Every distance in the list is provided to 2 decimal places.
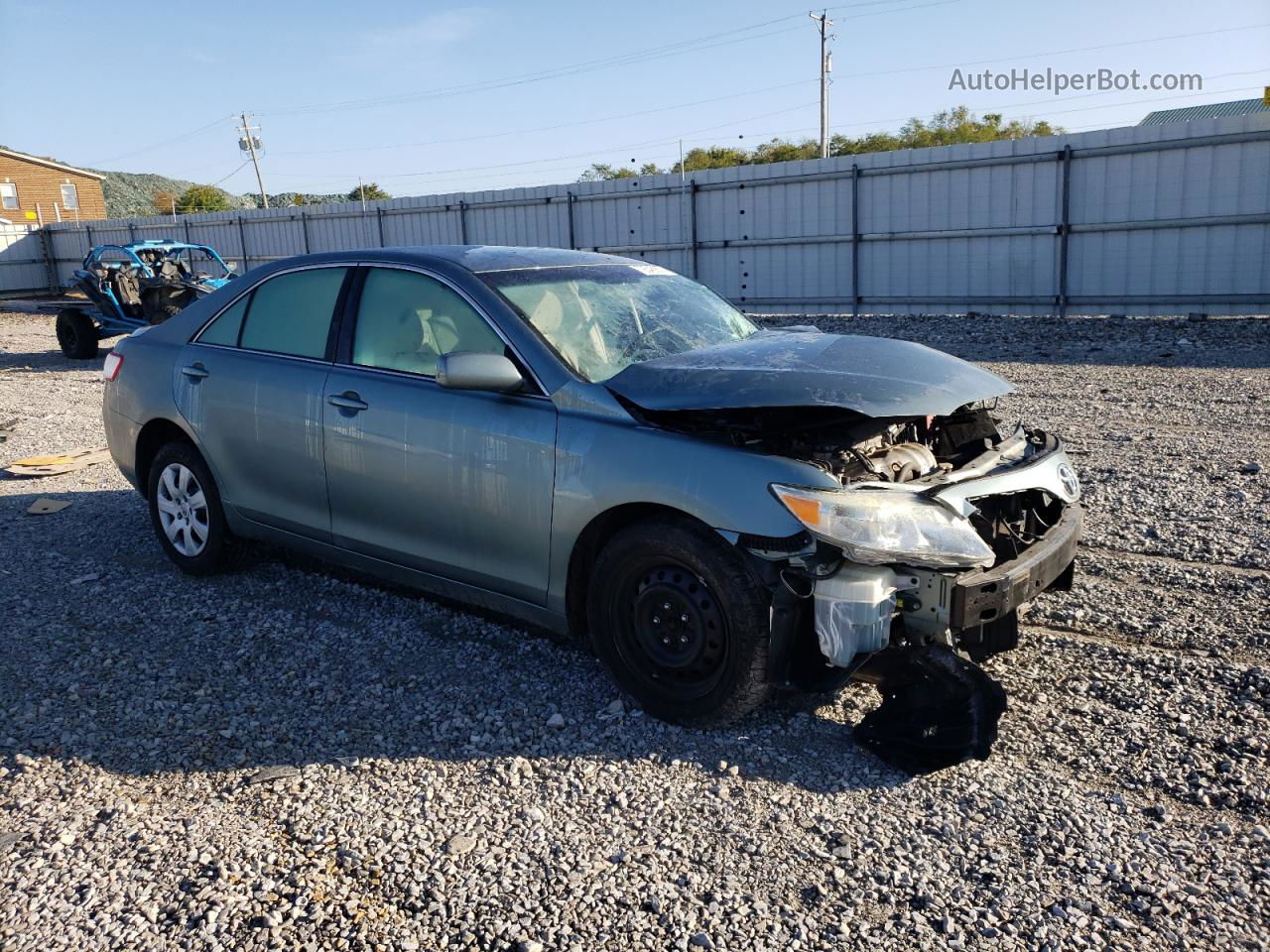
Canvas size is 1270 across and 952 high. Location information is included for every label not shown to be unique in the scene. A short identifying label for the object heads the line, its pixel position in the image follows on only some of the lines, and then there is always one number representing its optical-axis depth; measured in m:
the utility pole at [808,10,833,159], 44.36
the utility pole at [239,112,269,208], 72.31
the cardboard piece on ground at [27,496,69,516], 6.98
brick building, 65.81
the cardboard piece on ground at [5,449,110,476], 8.15
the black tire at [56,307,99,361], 16.94
